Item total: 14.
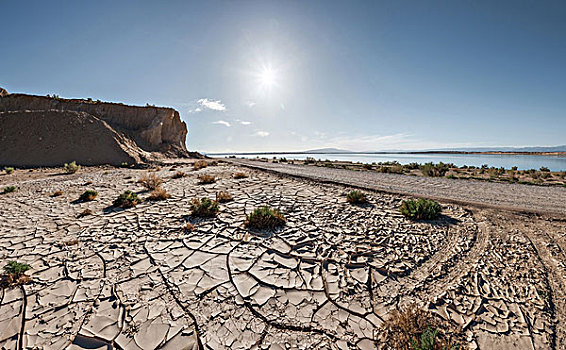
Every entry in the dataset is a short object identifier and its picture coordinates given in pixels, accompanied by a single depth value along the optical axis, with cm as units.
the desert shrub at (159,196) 679
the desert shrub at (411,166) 2044
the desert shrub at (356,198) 643
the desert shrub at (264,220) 482
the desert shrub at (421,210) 521
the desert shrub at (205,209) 543
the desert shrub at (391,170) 1622
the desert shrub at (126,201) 610
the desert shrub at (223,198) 675
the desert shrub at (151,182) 832
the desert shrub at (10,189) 766
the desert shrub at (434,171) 1466
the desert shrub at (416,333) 196
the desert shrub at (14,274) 284
